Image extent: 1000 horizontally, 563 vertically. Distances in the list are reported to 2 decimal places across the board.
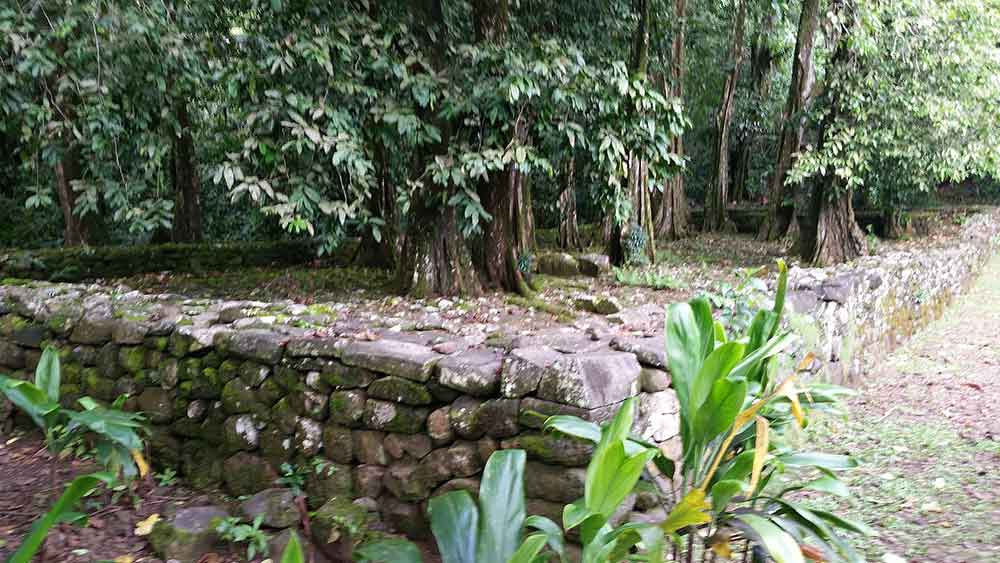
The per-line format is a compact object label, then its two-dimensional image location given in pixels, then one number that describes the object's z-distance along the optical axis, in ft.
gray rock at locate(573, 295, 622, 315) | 20.45
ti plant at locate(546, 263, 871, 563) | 6.99
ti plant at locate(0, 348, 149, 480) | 9.80
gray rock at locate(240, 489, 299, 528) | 10.98
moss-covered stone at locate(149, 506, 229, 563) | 10.30
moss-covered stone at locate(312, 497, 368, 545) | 10.32
